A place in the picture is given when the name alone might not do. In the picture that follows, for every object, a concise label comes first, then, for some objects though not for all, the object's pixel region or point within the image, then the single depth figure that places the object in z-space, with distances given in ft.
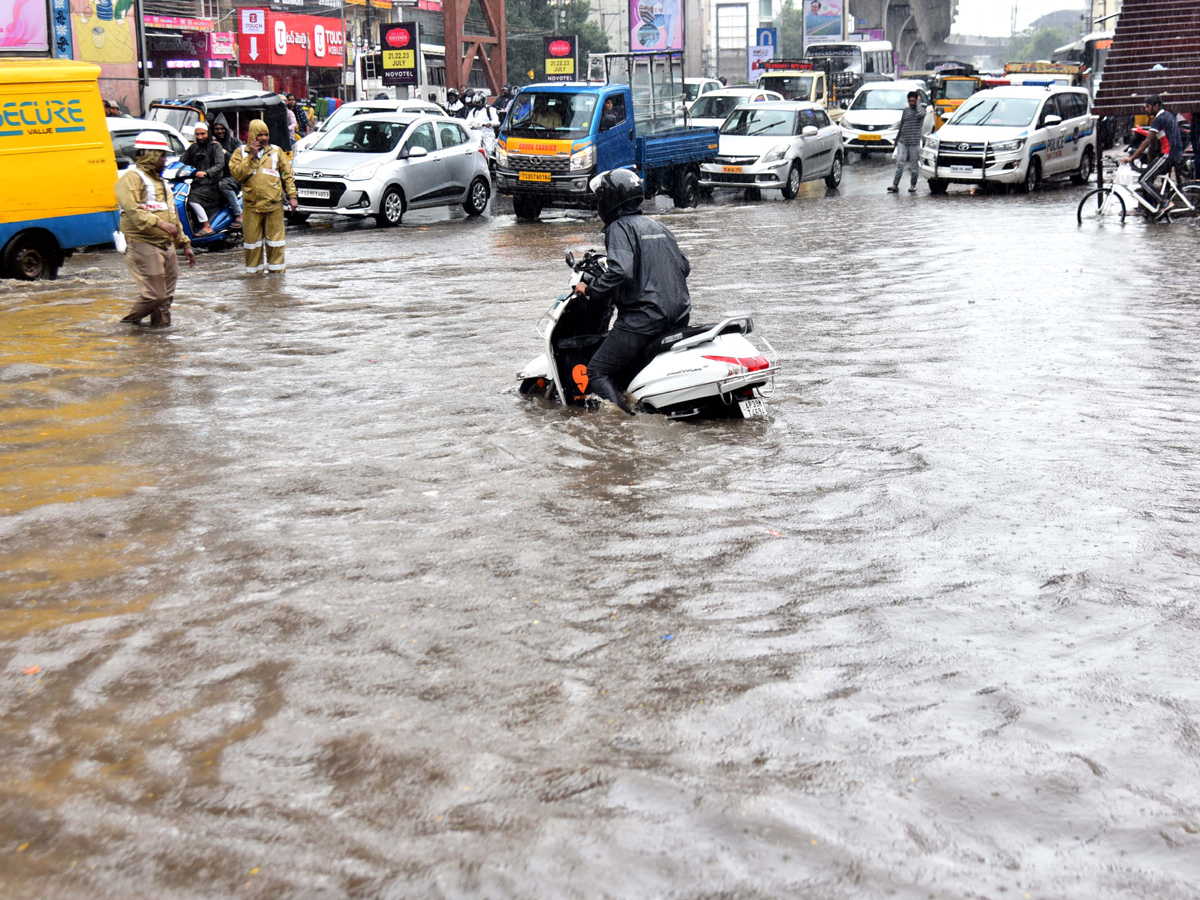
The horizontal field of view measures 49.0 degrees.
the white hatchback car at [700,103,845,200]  75.87
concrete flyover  310.86
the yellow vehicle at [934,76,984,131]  118.93
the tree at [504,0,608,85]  237.86
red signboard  151.33
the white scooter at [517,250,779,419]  23.76
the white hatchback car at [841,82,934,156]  105.70
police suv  75.36
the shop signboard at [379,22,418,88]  147.02
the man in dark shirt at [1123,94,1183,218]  58.34
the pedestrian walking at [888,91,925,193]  75.87
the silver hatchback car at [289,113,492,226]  61.36
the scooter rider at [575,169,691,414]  23.85
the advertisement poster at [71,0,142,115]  95.66
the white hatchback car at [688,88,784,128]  90.74
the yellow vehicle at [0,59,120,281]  41.45
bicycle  59.82
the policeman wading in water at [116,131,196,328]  34.58
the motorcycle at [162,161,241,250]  51.52
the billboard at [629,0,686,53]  145.48
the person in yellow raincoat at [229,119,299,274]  43.80
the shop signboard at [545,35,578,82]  167.22
